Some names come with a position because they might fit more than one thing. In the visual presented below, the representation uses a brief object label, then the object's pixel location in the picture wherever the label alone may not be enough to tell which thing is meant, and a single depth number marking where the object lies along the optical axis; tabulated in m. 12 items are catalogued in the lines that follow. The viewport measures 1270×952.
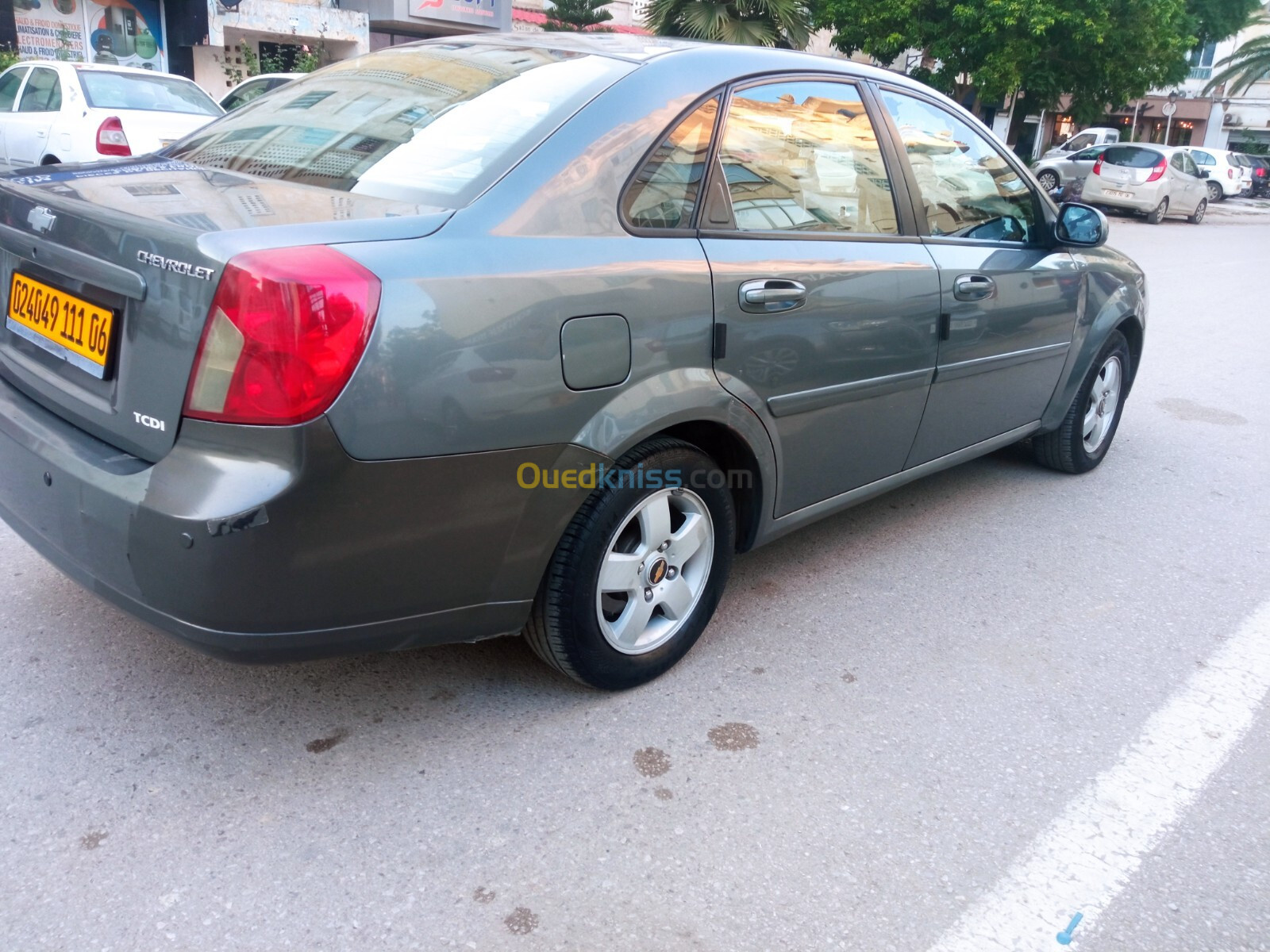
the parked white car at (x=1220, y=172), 30.47
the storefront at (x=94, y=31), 17.41
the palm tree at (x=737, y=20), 17.30
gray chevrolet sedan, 2.02
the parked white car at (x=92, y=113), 9.27
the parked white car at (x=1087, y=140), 28.12
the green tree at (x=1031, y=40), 21.28
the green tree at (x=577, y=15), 23.02
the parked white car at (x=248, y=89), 11.78
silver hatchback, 21.36
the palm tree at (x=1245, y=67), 47.41
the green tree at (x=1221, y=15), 36.34
